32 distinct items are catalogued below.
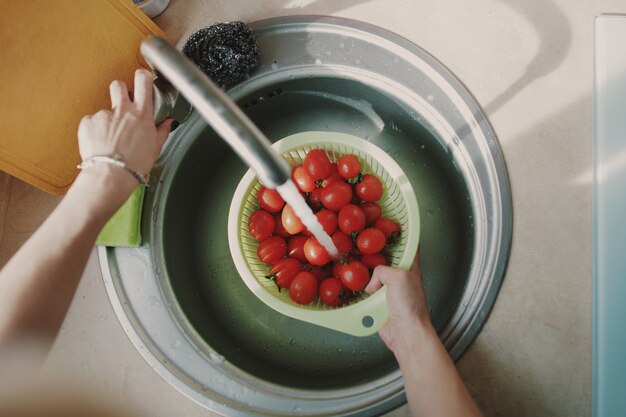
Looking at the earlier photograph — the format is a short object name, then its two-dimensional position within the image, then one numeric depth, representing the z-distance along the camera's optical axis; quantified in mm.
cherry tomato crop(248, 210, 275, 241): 796
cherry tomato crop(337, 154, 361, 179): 763
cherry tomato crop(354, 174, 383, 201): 777
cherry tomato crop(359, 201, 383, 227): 809
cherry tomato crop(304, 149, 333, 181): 762
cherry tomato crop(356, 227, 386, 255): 746
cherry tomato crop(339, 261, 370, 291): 737
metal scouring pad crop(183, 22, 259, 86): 725
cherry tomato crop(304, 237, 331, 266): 767
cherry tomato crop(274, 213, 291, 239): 846
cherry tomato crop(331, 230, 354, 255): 797
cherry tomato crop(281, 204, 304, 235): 773
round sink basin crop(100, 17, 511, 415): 688
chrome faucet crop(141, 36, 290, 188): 424
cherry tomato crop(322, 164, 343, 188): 808
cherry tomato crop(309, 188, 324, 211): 815
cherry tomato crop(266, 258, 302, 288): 794
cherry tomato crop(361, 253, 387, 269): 777
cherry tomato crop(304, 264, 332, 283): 831
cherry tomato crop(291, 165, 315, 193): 798
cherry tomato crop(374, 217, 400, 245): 776
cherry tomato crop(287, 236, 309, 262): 834
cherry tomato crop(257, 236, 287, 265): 806
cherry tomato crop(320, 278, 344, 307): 779
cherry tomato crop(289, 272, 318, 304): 765
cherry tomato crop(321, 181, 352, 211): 781
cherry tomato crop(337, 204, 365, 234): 768
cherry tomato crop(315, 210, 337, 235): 789
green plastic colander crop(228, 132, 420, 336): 660
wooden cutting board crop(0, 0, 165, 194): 592
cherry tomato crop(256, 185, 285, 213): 792
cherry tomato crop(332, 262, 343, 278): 805
